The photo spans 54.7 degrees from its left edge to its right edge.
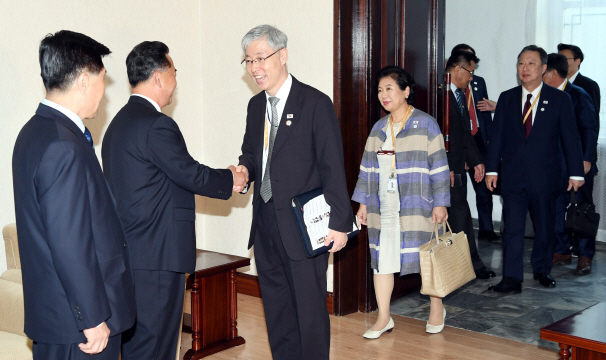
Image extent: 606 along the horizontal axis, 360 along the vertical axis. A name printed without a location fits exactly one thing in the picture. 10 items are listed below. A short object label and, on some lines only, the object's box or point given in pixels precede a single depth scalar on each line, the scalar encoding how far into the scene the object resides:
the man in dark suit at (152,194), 2.50
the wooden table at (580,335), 2.33
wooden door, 4.02
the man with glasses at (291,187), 2.69
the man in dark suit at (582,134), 5.35
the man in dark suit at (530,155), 4.54
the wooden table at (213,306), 3.44
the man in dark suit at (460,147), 4.62
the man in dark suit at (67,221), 1.68
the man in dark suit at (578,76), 5.91
